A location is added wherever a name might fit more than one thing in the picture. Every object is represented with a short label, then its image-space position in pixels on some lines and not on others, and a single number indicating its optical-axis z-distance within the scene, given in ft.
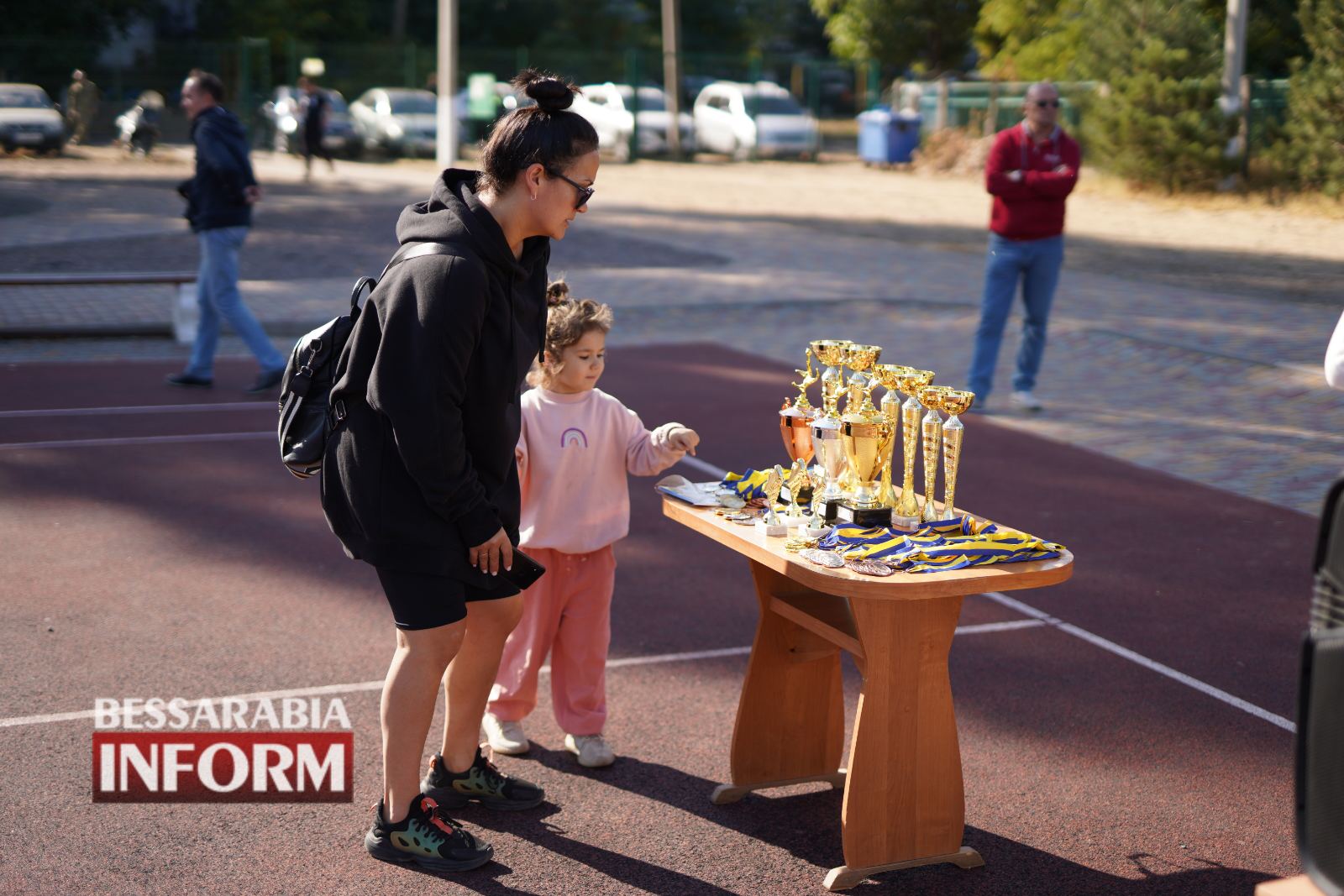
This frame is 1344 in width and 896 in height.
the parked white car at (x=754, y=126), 128.36
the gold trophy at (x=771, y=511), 12.91
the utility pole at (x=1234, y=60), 85.30
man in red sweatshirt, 31.48
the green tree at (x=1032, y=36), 116.06
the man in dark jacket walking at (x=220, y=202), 32.32
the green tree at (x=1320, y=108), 79.15
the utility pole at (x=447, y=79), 105.29
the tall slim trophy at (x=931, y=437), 13.11
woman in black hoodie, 10.99
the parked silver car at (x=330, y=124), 117.91
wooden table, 11.73
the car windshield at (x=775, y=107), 130.31
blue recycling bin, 120.37
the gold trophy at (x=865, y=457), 13.03
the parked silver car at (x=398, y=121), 120.78
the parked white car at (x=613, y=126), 123.24
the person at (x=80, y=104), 125.80
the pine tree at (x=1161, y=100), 87.35
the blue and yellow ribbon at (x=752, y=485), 14.11
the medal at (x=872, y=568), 11.66
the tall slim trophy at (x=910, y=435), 13.17
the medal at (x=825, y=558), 11.82
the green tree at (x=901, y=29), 145.18
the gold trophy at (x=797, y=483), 13.51
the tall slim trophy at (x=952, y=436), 12.94
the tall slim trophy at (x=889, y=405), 13.50
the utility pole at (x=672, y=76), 127.54
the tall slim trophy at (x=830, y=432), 13.29
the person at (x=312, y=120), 97.81
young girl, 14.16
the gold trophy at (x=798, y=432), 13.71
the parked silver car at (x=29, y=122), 109.40
